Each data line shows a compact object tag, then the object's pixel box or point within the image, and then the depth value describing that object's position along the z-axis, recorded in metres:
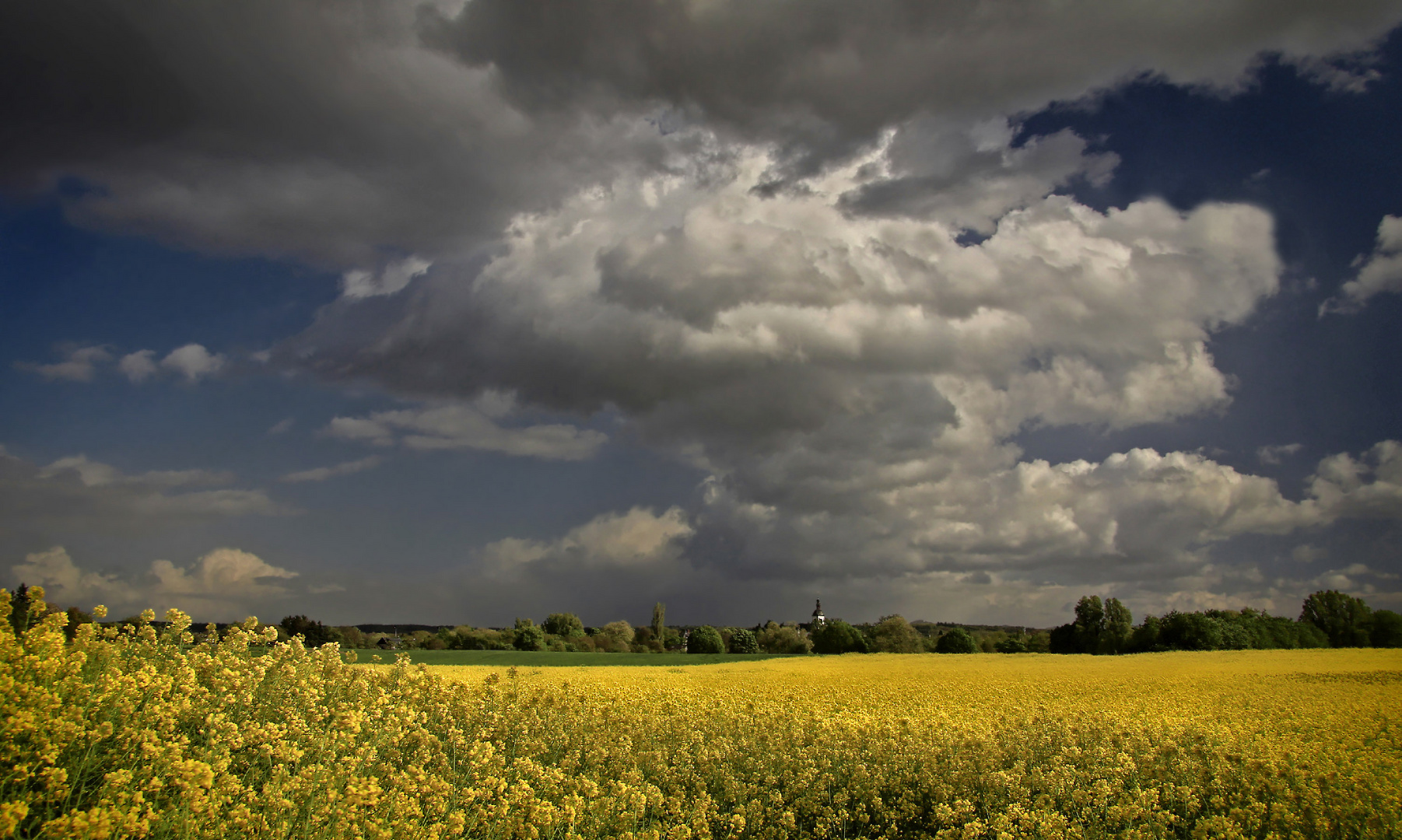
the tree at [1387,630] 73.56
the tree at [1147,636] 82.45
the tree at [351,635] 55.00
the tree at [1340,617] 82.62
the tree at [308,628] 47.33
